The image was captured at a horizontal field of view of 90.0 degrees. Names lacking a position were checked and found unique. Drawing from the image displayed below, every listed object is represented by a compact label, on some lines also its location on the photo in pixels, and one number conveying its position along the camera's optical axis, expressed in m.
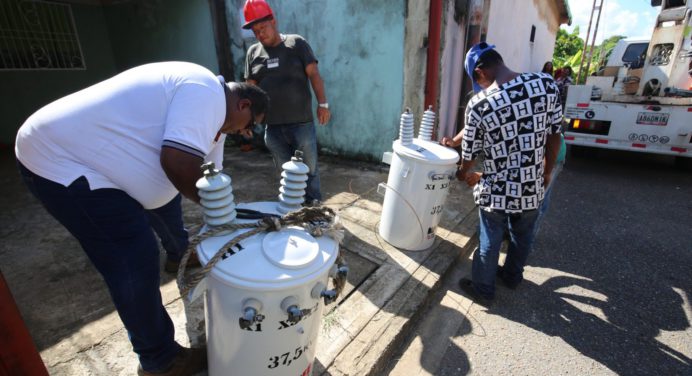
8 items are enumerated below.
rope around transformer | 1.21
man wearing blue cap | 2.05
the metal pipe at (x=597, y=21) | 8.31
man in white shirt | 1.30
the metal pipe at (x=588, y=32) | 8.54
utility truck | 4.99
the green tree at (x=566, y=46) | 19.86
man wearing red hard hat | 3.00
